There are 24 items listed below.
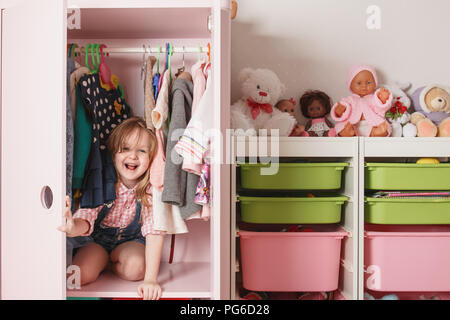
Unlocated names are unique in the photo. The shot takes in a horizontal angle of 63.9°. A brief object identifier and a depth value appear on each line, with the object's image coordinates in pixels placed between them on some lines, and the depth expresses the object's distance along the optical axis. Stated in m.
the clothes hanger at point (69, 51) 1.31
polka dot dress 1.25
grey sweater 1.18
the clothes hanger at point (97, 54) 1.33
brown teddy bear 1.56
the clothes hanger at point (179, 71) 1.35
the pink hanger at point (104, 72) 1.33
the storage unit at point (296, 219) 1.39
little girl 1.26
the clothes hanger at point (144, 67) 1.37
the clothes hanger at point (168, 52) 1.34
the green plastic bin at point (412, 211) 1.39
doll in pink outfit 1.58
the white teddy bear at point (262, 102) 1.54
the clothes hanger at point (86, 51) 1.32
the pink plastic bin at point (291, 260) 1.40
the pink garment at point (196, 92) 1.15
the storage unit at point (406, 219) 1.39
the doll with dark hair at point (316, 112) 1.63
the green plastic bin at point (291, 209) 1.40
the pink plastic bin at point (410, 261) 1.41
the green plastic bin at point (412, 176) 1.40
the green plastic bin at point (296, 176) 1.40
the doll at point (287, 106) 1.66
